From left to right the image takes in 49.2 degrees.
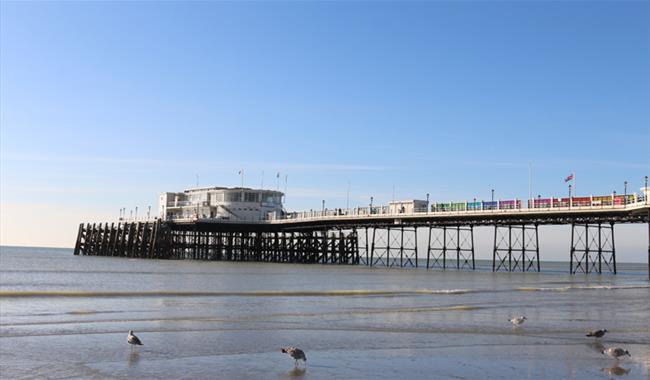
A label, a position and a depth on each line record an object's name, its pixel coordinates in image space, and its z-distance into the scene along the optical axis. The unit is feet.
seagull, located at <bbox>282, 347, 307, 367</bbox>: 39.65
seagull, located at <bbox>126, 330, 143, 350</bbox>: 44.86
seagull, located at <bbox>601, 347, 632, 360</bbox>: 43.04
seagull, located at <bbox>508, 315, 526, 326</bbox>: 60.34
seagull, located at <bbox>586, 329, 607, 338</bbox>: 51.55
